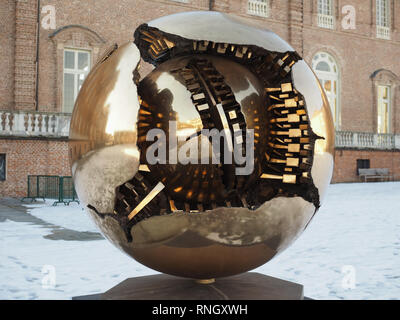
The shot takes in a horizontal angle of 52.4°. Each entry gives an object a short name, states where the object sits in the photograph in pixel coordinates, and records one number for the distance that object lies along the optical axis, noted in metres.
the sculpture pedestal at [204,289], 2.26
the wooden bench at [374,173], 20.08
